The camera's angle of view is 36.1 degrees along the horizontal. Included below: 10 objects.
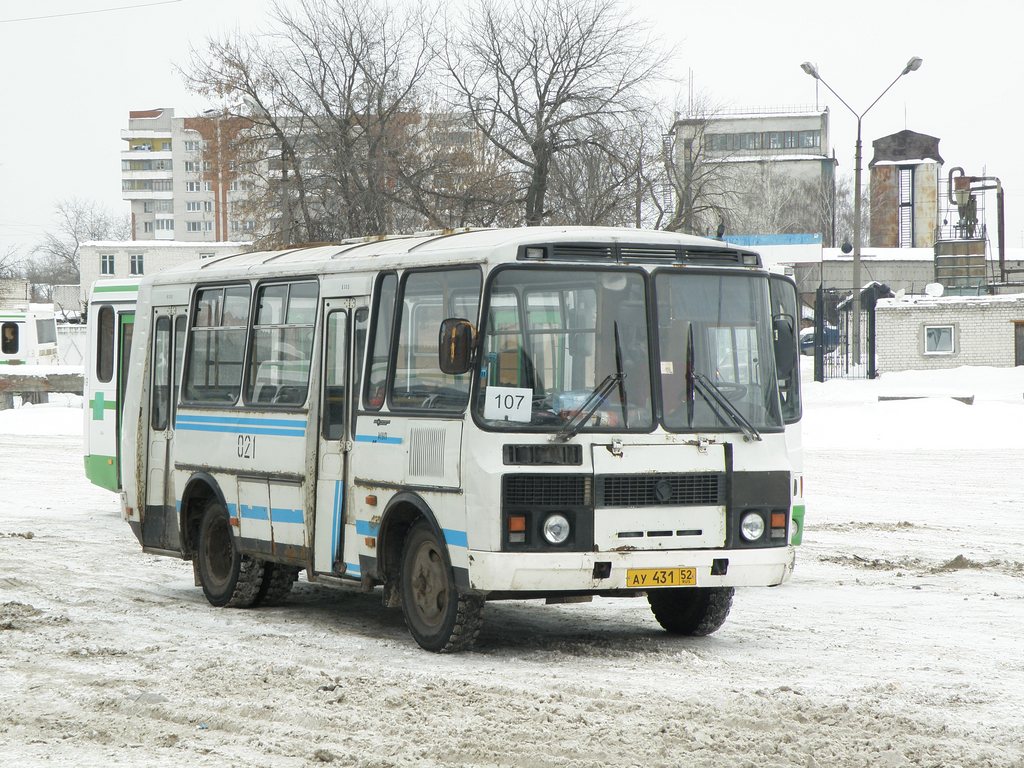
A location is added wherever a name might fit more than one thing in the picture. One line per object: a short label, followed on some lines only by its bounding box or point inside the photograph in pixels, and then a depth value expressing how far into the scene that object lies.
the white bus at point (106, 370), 19.14
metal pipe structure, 63.38
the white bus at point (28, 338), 49.06
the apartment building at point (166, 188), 166.62
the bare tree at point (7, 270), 79.62
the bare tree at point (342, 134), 44.06
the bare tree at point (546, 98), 42.56
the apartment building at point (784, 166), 114.75
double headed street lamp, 40.72
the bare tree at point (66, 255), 139.75
